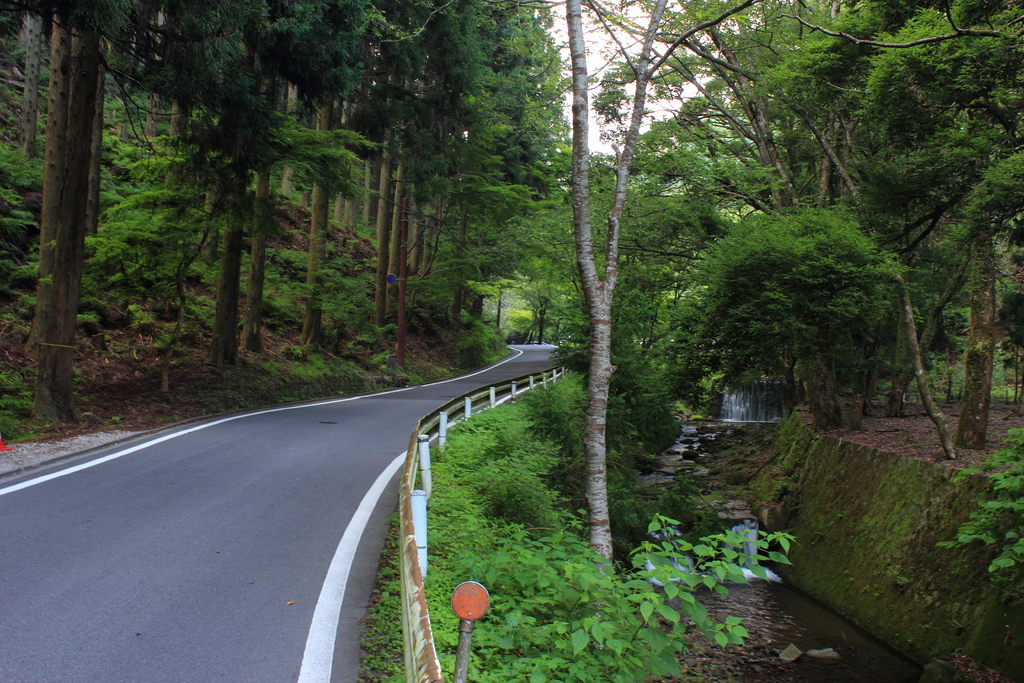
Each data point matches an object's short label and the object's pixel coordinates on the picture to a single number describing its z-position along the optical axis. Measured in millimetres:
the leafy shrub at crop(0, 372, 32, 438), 10992
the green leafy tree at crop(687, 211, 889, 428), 13188
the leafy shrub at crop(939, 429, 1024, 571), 7684
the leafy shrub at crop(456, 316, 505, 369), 35125
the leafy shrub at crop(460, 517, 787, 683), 4383
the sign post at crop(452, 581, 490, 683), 2738
